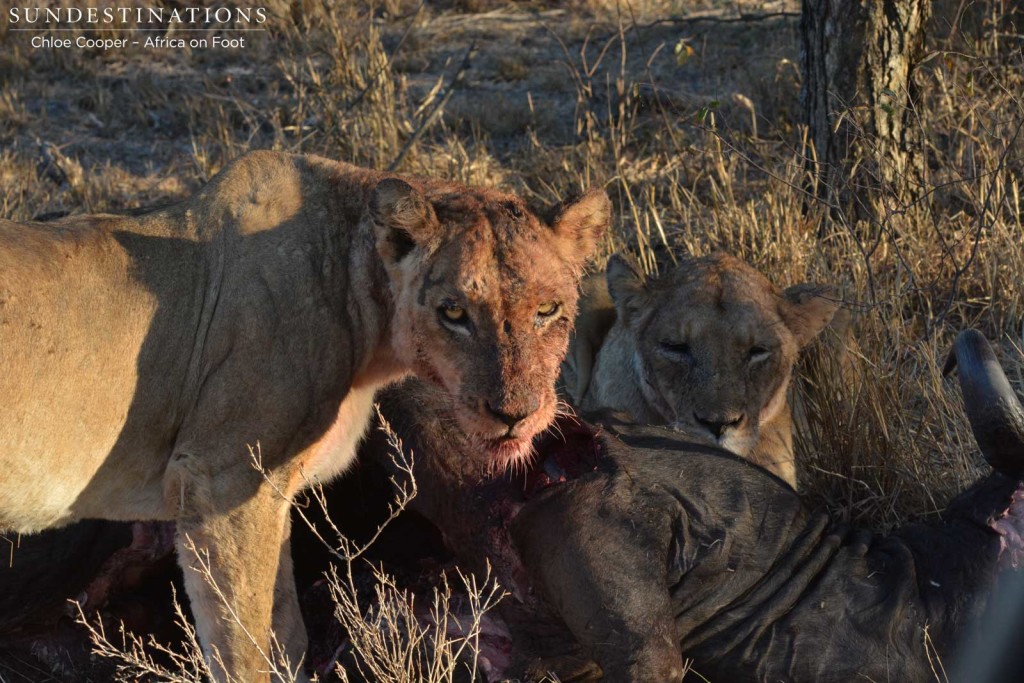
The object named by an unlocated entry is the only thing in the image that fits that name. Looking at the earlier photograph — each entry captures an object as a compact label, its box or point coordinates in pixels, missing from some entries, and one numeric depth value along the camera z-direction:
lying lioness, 8.80
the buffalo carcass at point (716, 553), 6.73
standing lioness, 6.49
